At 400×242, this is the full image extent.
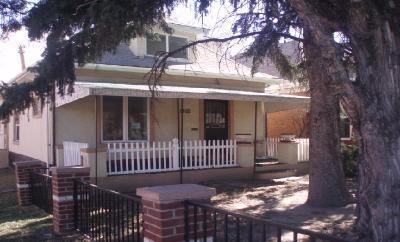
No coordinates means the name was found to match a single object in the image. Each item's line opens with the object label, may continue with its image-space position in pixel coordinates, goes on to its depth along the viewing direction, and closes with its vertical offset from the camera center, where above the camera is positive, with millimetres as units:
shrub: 15102 -1005
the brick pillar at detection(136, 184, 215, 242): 4547 -763
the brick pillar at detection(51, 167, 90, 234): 7523 -1008
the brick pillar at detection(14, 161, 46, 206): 10352 -1013
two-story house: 12469 +290
